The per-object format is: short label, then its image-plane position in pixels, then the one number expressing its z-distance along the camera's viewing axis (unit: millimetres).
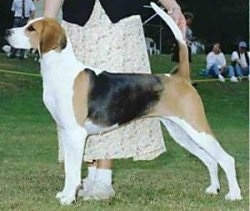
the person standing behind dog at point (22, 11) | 24016
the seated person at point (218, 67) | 26641
